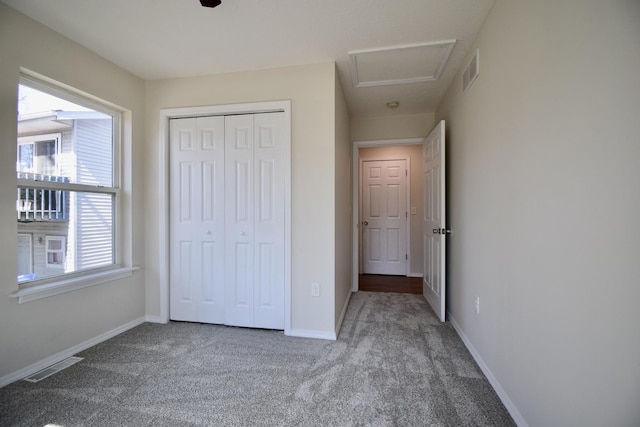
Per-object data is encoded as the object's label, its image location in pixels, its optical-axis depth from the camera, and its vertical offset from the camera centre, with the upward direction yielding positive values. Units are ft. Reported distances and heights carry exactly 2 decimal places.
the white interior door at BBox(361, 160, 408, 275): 16.01 -0.25
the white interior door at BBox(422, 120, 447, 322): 8.82 -0.32
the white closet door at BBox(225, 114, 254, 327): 8.42 -0.21
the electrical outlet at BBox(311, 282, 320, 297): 7.89 -2.30
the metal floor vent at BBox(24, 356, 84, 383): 5.81 -3.68
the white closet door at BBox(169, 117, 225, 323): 8.63 -0.25
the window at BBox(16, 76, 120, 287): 6.23 +0.76
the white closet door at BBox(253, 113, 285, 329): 8.23 -0.27
